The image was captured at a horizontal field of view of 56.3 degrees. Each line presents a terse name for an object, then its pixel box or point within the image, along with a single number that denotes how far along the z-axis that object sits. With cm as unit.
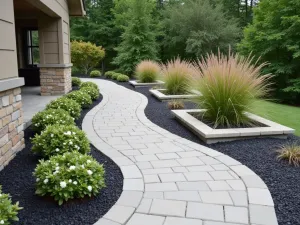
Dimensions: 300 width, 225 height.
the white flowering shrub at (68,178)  212
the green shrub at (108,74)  1605
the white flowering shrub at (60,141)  290
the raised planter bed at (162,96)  732
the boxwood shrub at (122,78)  1380
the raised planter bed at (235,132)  380
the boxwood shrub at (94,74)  1708
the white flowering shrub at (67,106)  469
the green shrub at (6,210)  172
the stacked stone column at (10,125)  287
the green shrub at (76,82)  1045
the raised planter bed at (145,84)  1085
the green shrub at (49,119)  379
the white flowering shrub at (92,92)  714
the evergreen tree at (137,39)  1736
